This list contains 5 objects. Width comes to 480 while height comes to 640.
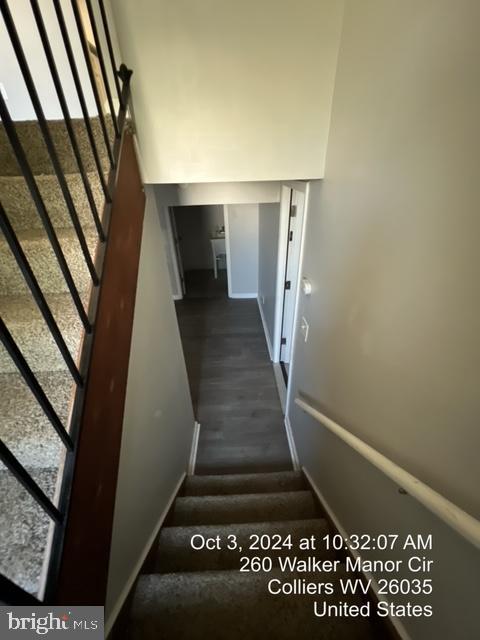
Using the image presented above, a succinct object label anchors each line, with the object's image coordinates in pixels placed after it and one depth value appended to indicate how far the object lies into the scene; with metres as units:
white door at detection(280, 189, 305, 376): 2.68
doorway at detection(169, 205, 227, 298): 5.91
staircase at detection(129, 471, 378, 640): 1.11
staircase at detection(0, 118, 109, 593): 0.76
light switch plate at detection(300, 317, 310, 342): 2.05
